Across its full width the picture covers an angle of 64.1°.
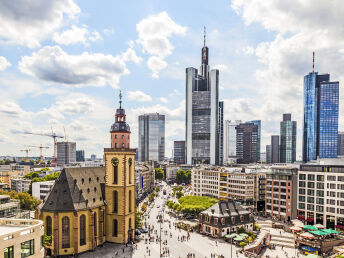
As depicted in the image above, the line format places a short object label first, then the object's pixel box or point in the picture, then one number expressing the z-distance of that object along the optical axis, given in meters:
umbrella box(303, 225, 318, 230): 71.30
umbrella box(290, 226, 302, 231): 72.75
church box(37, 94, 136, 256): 58.03
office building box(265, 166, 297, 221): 95.81
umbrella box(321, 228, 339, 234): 67.60
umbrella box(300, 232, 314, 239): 66.19
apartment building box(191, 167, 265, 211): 113.44
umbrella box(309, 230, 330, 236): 66.47
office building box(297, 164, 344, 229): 82.94
